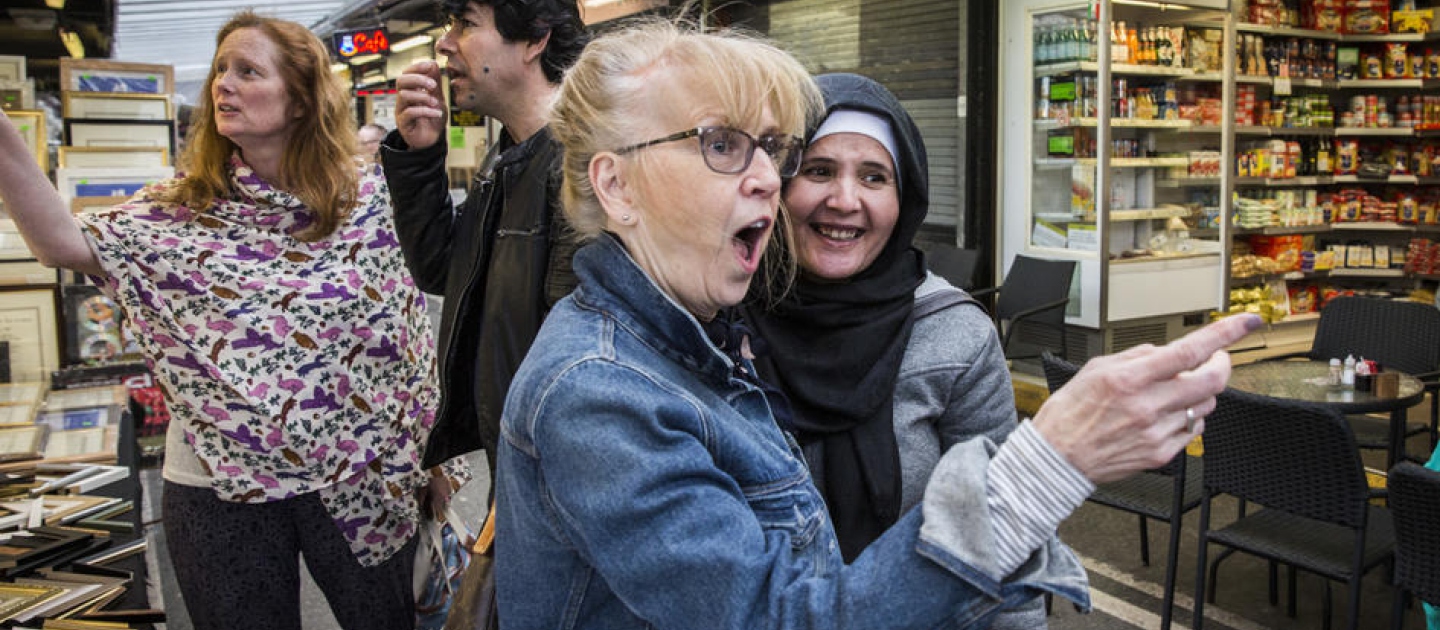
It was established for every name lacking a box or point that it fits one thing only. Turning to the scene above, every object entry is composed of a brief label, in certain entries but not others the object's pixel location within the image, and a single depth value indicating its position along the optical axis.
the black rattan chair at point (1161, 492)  3.56
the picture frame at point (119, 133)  5.91
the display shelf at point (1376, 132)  8.26
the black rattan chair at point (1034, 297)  6.49
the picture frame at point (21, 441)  3.05
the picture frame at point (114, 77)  5.94
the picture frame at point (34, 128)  5.04
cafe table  3.86
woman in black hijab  1.62
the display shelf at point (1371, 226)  8.39
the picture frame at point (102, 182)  5.23
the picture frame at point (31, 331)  4.17
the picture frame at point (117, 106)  5.90
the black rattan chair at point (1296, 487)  3.01
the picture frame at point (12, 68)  5.79
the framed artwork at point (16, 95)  5.57
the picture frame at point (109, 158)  5.56
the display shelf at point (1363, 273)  8.44
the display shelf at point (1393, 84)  8.18
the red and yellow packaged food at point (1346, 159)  8.43
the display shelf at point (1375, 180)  8.26
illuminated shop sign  10.34
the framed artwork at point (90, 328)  4.56
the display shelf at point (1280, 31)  7.65
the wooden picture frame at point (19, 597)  2.05
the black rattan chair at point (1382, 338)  4.79
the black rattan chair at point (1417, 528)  2.54
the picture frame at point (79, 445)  3.20
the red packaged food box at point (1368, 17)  8.27
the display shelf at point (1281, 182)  7.81
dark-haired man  1.85
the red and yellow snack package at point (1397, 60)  8.23
